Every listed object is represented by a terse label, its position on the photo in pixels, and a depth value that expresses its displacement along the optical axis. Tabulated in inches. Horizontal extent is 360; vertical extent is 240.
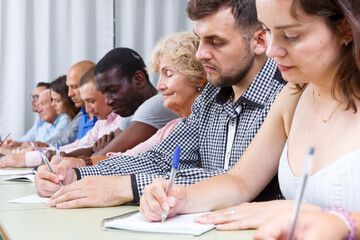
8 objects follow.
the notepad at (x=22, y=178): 75.4
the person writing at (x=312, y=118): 37.8
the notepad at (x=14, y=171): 89.0
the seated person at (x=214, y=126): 55.3
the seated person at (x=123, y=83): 114.3
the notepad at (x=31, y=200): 55.5
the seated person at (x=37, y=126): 187.5
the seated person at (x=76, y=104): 150.9
